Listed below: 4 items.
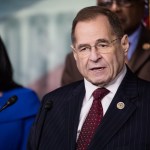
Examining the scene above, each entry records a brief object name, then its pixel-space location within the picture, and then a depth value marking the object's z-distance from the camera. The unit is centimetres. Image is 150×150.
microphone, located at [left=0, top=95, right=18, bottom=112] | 390
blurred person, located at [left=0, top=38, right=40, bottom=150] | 477
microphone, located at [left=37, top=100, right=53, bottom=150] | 374
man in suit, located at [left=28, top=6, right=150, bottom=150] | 343
